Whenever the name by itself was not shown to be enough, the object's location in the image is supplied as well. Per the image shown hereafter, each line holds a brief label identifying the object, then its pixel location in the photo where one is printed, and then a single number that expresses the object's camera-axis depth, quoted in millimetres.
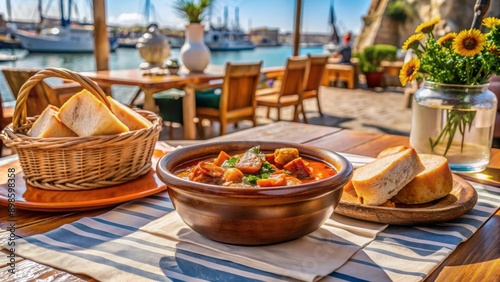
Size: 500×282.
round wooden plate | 778
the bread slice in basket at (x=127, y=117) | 970
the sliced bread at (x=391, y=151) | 940
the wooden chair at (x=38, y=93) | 2912
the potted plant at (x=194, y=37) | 4008
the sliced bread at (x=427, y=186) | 847
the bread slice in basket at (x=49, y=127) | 887
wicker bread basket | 853
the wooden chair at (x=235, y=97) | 3797
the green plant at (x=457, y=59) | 1031
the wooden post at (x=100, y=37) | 4203
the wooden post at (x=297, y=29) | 6613
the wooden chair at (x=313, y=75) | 4906
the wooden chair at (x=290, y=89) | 4559
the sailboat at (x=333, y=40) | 12594
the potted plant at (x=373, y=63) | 8947
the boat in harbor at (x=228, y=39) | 26328
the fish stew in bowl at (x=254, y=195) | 612
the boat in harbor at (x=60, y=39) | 26109
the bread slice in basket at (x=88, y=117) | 877
